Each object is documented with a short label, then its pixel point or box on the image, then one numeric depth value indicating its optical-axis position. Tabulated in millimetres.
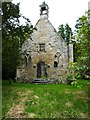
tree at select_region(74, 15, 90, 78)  5909
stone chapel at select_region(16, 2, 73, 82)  9447
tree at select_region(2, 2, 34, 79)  6887
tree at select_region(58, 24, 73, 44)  15538
